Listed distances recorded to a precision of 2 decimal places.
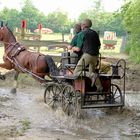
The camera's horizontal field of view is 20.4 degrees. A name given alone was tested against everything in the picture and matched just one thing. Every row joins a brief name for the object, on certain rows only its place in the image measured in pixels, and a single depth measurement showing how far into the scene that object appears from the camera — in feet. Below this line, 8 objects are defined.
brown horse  37.50
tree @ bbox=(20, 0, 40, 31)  200.75
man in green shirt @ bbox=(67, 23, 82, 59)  33.12
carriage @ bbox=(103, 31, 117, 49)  128.77
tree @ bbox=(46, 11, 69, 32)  216.02
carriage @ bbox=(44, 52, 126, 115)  31.32
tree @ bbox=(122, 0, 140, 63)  60.85
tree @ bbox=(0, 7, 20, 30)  189.67
